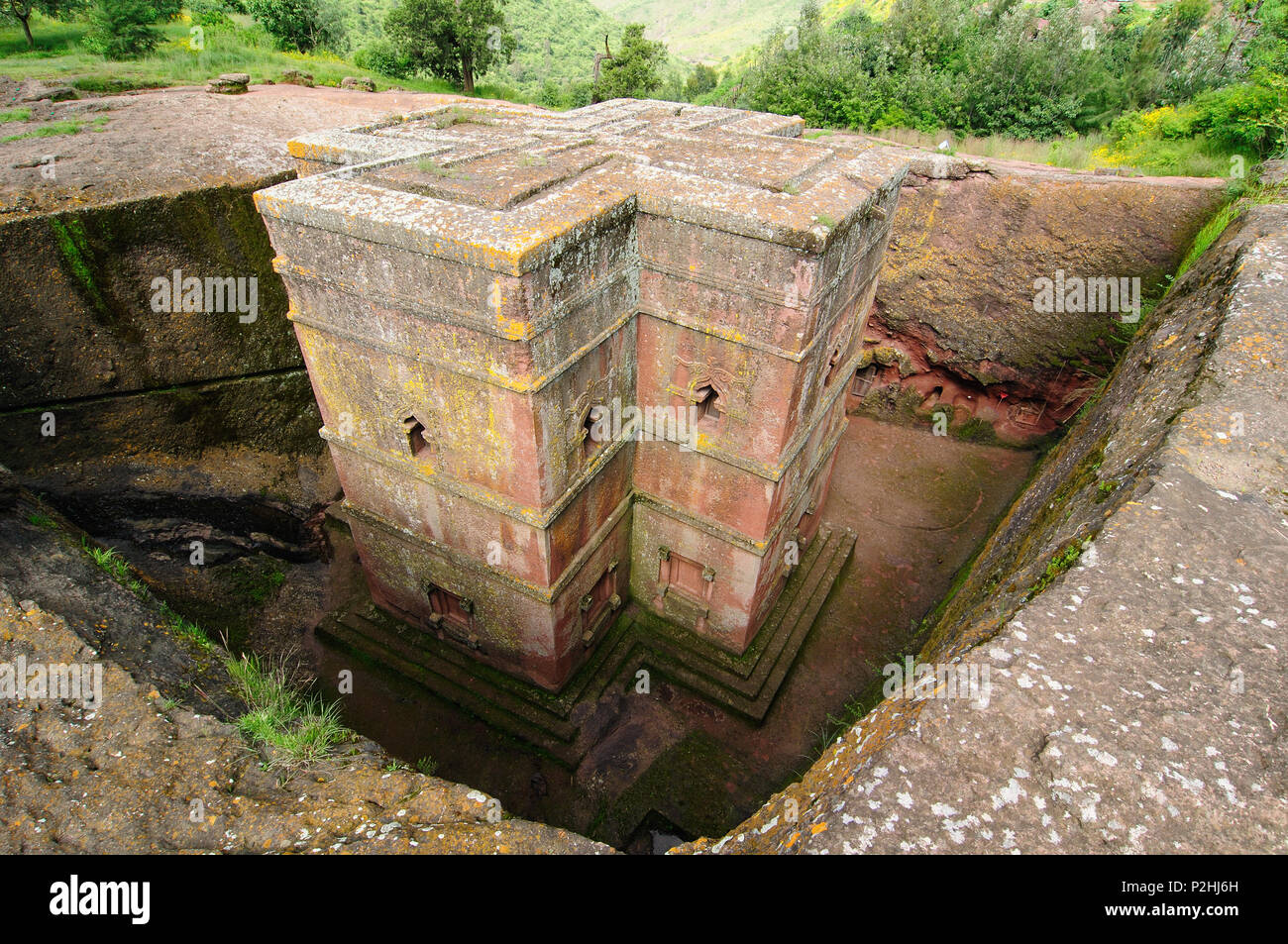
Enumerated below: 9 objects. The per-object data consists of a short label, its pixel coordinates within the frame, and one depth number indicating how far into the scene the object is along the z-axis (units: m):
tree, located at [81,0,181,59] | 17.47
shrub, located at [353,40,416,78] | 22.23
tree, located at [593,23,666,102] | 26.97
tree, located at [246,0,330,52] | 21.55
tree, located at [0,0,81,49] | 16.69
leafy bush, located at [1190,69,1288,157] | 13.26
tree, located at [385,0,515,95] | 20.98
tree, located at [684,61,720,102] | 37.59
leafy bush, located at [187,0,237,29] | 21.27
